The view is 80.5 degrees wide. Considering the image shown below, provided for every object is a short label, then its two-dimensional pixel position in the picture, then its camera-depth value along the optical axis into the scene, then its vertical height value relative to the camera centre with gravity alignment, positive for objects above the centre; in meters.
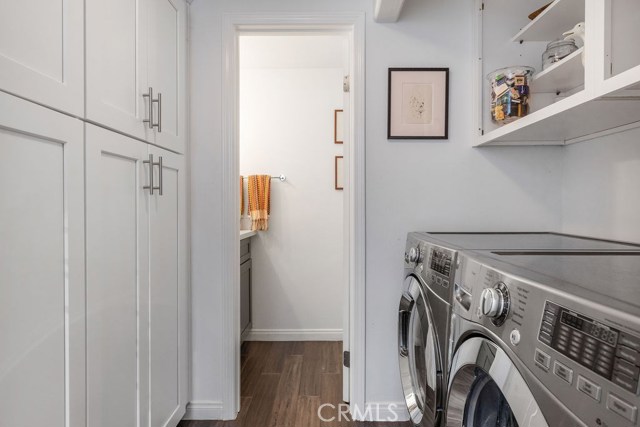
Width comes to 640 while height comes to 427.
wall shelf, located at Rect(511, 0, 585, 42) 1.35 +0.76
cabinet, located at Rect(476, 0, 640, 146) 0.92 +0.46
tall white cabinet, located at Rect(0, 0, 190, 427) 0.76 -0.01
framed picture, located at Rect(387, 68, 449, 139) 1.82 +0.52
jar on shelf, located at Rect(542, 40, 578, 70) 1.44 +0.62
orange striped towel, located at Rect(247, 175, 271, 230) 2.88 +0.08
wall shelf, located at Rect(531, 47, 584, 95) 1.32 +0.53
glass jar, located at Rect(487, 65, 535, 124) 1.50 +0.48
